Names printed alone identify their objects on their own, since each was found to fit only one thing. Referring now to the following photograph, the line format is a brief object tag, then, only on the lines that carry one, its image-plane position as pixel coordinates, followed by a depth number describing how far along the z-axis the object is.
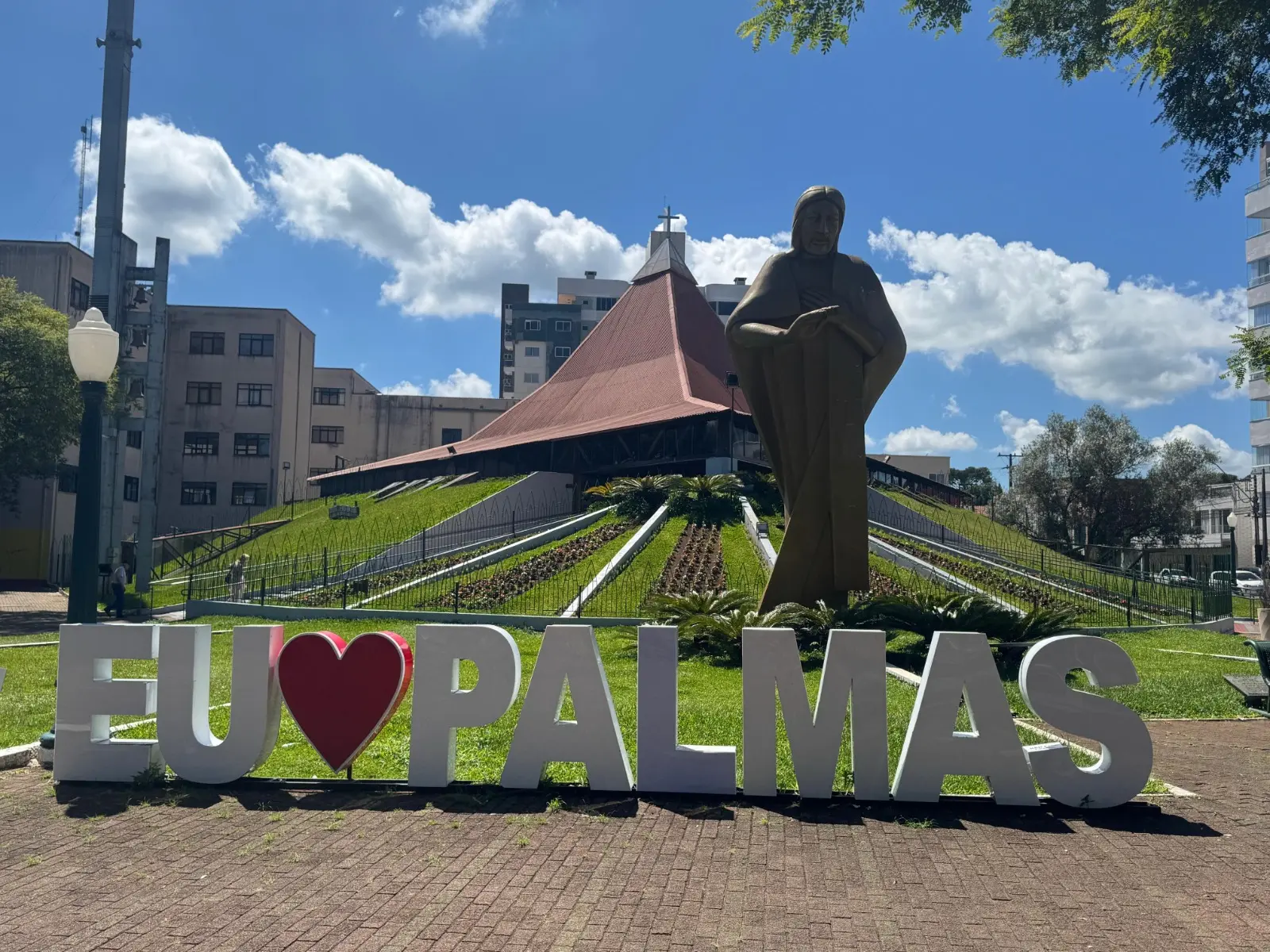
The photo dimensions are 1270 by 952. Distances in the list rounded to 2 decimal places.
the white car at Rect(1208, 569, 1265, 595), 27.02
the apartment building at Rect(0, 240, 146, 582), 36.53
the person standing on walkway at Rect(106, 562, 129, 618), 19.11
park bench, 9.77
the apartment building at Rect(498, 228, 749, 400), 79.81
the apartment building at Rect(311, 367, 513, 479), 57.06
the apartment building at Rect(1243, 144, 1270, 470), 43.06
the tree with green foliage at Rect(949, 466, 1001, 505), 83.88
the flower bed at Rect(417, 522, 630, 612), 17.72
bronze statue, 11.59
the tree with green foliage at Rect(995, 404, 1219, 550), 41.12
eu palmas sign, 6.11
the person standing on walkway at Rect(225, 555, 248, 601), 19.75
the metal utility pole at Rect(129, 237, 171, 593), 23.44
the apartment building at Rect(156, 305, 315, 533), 48.25
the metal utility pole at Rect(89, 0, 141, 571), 14.75
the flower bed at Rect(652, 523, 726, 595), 17.52
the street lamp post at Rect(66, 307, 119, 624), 7.70
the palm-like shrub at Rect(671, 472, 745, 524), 23.94
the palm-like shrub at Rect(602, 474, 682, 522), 25.37
